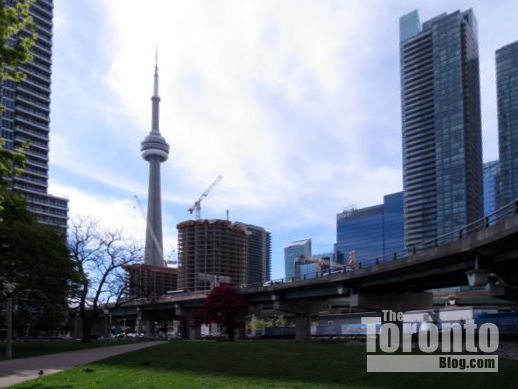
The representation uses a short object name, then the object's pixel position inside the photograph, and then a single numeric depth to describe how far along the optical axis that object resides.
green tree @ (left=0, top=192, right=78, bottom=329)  44.34
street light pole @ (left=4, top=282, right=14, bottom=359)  37.19
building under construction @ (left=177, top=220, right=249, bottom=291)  134.94
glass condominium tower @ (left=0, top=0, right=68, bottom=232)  174.88
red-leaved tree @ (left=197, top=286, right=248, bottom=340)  74.25
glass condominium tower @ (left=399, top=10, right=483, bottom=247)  199.00
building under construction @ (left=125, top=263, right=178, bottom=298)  80.03
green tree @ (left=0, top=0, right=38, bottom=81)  15.22
